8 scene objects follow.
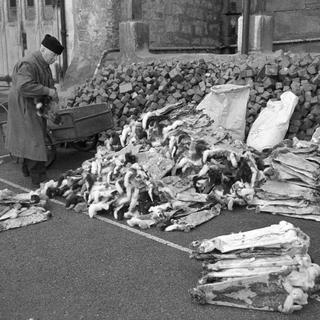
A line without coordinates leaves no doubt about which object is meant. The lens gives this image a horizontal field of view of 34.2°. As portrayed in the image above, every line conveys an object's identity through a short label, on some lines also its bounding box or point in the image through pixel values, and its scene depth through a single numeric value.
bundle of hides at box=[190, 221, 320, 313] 3.83
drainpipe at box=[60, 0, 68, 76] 11.93
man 6.61
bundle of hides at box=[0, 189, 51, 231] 5.71
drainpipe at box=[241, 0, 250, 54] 10.27
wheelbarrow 7.44
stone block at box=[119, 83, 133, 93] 9.01
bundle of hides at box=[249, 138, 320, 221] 5.79
